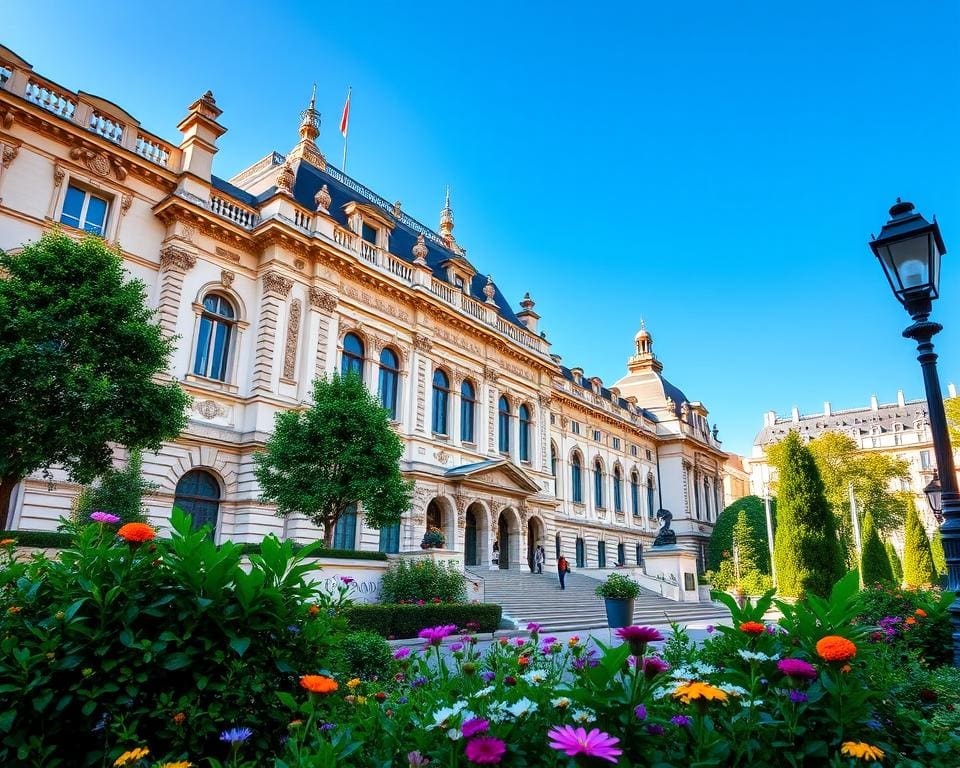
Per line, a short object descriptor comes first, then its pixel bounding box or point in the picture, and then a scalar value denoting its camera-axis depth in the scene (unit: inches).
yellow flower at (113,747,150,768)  88.3
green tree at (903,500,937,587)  1189.7
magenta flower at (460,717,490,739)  80.1
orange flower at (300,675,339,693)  96.3
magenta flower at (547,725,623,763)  74.4
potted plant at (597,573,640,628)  642.8
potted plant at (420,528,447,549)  836.0
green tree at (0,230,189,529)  510.6
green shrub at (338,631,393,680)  265.1
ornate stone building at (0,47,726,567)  761.6
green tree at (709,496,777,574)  1626.5
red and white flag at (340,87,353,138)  1317.7
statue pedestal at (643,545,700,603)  1104.8
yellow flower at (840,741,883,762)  89.0
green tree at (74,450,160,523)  637.9
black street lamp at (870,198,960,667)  243.1
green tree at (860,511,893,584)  1149.7
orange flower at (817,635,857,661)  98.7
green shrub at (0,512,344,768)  105.3
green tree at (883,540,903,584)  1535.4
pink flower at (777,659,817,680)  96.9
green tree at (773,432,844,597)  755.4
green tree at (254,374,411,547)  698.2
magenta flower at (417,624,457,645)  145.9
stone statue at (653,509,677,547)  1134.0
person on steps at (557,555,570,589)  1111.6
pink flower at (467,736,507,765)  74.7
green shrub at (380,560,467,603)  693.9
